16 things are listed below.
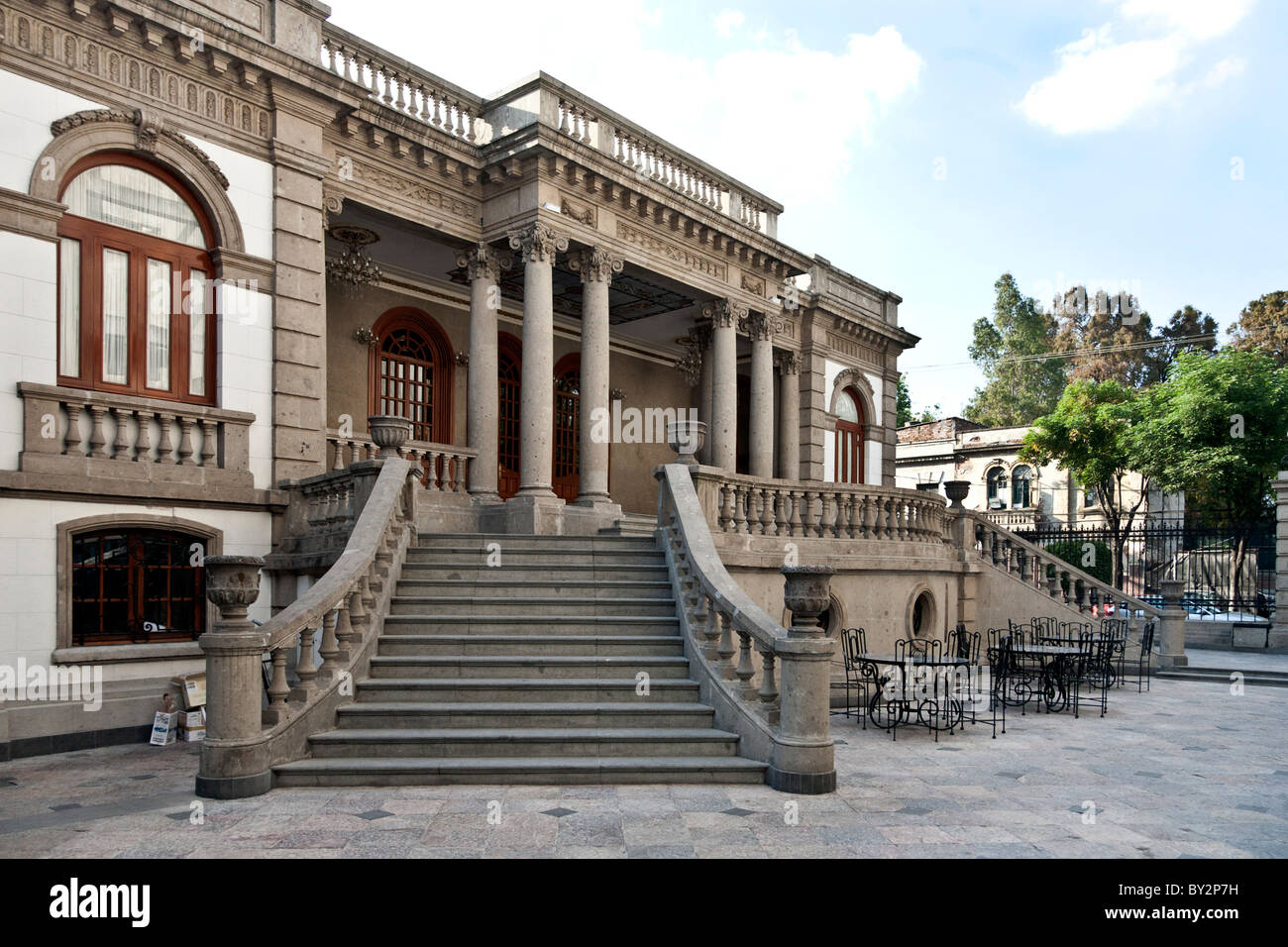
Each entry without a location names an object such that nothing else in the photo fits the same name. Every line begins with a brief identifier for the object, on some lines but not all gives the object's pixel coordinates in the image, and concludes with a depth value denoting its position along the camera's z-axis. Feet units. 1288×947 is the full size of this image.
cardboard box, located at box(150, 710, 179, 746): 31.35
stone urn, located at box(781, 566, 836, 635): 24.13
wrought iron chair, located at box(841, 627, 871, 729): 36.14
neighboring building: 146.72
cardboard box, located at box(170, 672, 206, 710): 32.50
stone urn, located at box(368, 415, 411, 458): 34.99
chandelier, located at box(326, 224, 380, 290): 46.01
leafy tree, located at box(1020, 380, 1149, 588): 112.88
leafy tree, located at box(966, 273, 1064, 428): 176.45
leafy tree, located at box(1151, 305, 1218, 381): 167.43
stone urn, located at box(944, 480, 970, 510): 50.26
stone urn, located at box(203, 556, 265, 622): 22.79
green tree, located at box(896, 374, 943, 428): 173.47
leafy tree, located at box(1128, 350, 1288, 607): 88.28
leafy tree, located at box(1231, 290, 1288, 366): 139.13
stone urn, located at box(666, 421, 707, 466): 38.47
